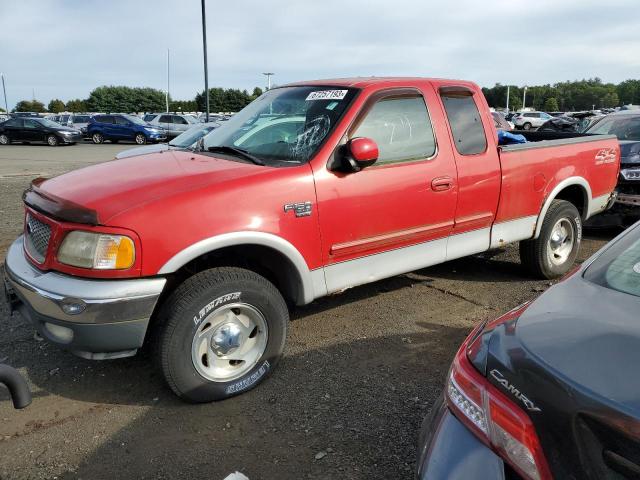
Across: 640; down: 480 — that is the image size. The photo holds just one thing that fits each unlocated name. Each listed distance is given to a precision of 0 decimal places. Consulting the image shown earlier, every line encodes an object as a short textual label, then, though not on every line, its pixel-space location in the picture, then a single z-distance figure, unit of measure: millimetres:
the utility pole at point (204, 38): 19609
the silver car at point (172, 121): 29752
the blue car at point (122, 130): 28578
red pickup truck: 2777
